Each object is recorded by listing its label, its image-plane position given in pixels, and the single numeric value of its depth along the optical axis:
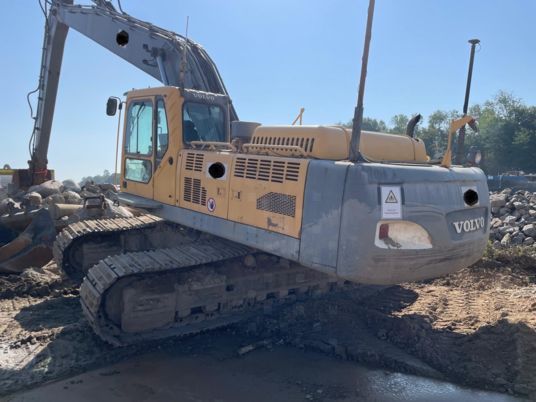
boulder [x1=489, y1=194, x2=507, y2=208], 12.70
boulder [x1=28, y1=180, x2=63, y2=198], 11.38
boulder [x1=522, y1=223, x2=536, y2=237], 9.77
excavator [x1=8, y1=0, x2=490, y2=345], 3.98
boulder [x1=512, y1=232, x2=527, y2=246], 9.67
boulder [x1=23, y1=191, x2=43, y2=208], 10.21
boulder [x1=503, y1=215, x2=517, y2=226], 11.05
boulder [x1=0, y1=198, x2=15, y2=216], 9.47
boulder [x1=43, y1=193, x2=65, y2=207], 10.53
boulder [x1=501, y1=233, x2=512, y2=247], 9.57
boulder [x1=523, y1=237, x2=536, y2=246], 9.41
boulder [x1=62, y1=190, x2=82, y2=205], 11.07
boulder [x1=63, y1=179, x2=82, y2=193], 14.49
